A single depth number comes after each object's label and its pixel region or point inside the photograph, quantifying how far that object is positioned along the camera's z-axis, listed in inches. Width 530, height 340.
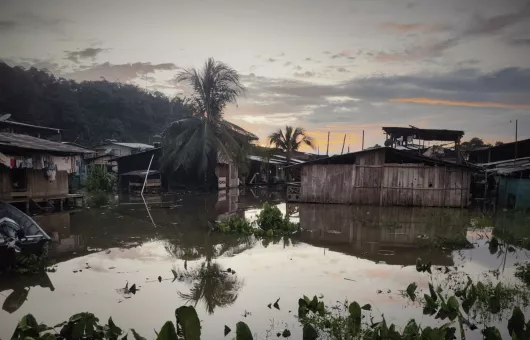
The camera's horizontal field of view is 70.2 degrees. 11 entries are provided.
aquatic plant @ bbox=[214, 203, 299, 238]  490.9
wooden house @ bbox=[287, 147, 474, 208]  756.6
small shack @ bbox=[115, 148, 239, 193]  1120.8
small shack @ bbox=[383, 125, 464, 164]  870.4
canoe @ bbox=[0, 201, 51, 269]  304.3
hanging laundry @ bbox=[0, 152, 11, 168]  516.3
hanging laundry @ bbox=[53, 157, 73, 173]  692.7
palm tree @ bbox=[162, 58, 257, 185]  1092.5
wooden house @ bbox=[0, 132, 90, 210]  597.6
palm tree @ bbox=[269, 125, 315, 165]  1376.7
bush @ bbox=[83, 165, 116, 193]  1072.2
